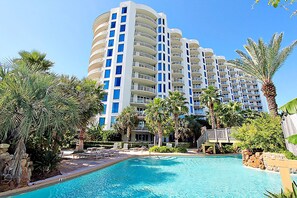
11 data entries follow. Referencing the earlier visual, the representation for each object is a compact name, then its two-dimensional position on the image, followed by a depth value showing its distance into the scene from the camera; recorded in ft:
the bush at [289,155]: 31.80
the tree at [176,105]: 79.41
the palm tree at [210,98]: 84.67
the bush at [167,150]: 75.61
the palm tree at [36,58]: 40.34
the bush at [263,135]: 38.93
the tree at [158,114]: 78.07
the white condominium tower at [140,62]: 117.70
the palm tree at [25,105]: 22.91
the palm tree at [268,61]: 44.70
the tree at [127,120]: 96.34
